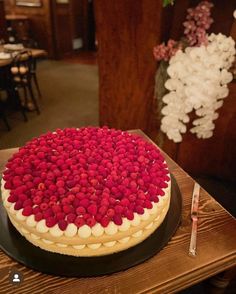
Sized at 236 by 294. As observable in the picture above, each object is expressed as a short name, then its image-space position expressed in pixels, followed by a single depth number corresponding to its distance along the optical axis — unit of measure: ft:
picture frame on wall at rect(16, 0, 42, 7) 23.37
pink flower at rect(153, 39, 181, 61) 6.10
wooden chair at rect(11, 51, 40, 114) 12.98
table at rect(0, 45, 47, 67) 13.69
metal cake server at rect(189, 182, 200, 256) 3.06
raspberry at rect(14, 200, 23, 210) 2.97
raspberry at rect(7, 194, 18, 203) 3.05
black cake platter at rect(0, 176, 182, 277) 2.78
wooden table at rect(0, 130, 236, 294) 2.65
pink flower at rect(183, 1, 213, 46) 5.84
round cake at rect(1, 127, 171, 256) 2.81
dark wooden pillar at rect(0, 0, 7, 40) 17.01
